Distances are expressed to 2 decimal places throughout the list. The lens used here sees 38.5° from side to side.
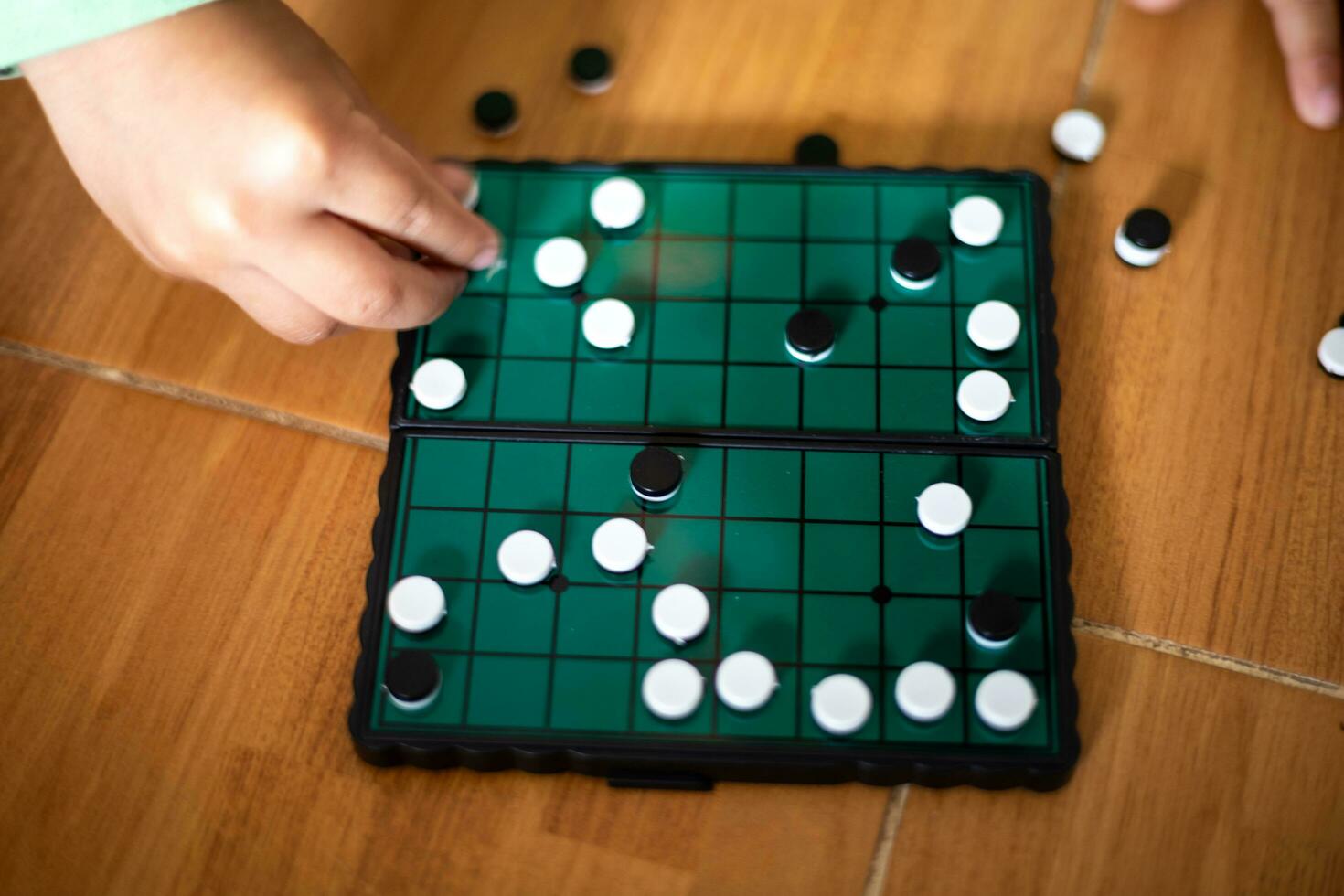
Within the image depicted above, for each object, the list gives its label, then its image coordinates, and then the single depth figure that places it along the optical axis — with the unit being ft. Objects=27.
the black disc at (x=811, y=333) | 1.30
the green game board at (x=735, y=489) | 1.23
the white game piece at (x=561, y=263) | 1.34
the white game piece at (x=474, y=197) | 1.32
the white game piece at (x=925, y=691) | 1.21
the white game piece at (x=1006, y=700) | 1.21
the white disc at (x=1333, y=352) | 1.33
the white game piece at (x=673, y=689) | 1.22
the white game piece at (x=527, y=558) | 1.25
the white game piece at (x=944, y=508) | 1.25
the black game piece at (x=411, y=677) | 1.22
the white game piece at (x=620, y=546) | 1.25
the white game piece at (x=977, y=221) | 1.34
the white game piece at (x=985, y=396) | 1.29
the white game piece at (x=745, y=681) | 1.22
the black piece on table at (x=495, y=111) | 1.44
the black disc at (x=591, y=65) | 1.45
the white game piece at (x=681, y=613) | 1.23
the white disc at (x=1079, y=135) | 1.41
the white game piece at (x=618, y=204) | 1.36
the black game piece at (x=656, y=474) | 1.27
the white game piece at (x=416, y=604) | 1.24
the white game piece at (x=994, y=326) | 1.30
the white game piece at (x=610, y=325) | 1.31
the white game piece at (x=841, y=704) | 1.21
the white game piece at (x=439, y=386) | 1.30
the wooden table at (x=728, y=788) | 1.22
